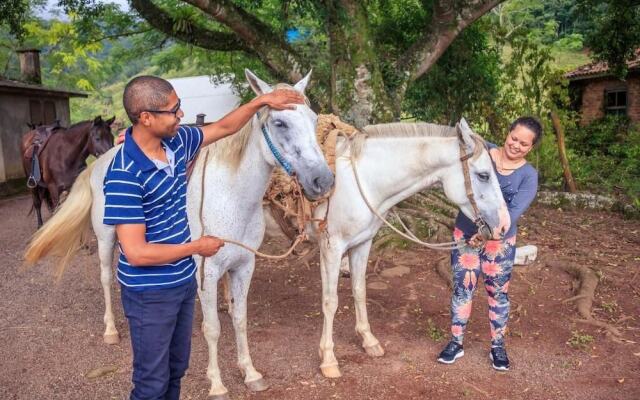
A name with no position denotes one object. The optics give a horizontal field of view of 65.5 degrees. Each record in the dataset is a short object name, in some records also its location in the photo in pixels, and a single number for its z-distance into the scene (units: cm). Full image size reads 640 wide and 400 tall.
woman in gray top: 333
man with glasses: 196
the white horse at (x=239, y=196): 272
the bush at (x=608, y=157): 1052
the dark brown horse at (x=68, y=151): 746
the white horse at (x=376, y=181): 351
